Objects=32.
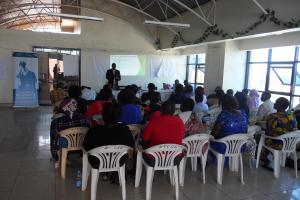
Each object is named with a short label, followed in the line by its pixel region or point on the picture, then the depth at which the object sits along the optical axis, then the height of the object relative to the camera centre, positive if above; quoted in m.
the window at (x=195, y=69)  10.14 +0.35
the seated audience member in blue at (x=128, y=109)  3.55 -0.46
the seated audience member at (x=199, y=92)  4.53 -0.25
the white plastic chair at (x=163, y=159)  2.70 -0.88
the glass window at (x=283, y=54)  6.54 +0.71
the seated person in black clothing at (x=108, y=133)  2.61 -0.60
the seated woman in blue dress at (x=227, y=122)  3.29 -0.55
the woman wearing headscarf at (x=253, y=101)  5.63 -0.46
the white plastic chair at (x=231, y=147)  3.22 -0.85
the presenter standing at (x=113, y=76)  8.62 -0.06
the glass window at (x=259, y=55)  7.29 +0.71
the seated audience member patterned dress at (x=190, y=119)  3.40 -0.56
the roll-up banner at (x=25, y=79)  8.71 -0.26
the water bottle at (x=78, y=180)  3.09 -1.30
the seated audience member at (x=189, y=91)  5.96 -0.33
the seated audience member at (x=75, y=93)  3.93 -0.31
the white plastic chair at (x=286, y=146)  3.47 -0.88
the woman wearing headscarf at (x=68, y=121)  3.36 -0.63
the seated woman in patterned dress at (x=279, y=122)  3.54 -0.57
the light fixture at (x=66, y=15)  6.88 +1.52
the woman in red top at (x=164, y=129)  2.76 -0.56
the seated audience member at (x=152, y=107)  3.76 -0.46
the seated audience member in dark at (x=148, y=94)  5.27 -0.38
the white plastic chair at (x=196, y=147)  3.19 -0.87
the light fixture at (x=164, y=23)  7.20 +1.50
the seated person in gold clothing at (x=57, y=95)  5.83 -0.51
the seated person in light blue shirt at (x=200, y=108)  4.27 -0.50
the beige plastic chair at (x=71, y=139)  3.19 -0.83
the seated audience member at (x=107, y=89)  4.61 -0.28
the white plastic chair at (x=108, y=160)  2.59 -0.88
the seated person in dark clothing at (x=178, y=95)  5.46 -0.39
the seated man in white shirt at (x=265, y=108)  4.53 -0.48
